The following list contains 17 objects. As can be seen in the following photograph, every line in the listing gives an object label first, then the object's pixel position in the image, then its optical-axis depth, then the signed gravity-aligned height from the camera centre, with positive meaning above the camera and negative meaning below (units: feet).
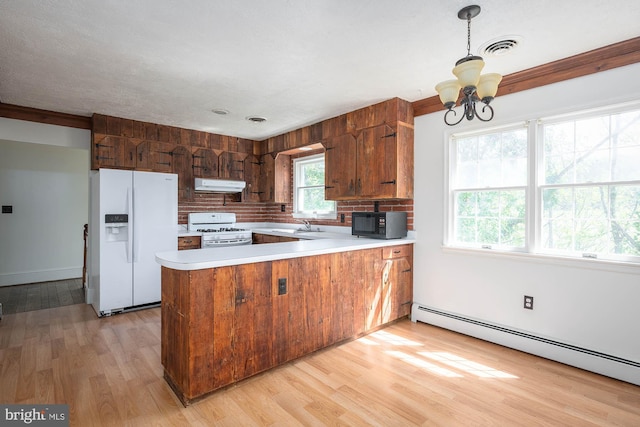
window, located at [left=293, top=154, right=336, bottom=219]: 16.12 +1.13
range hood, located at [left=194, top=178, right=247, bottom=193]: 15.57 +1.29
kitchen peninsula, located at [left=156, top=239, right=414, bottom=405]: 6.74 -2.34
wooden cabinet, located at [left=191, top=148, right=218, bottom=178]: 15.72 +2.38
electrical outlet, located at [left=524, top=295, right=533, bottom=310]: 9.22 -2.58
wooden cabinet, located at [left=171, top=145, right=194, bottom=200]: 15.07 +1.97
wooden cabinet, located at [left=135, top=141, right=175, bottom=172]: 13.91 +2.43
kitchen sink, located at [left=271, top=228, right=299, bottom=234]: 15.76 -0.96
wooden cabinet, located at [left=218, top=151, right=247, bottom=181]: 16.72 +2.43
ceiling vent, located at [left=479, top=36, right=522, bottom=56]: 7.28 +3.87
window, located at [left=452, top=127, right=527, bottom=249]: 9.66 +0.73
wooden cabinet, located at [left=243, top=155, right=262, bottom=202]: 17.70 +1.86
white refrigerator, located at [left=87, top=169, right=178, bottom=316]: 12.40 -0.94
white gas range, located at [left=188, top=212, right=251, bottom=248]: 15.24 -0.96
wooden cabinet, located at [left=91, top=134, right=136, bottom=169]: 12.89 +2.39
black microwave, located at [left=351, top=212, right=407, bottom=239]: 11.49 -0.48
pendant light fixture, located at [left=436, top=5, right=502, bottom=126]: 5.61 +2.36
